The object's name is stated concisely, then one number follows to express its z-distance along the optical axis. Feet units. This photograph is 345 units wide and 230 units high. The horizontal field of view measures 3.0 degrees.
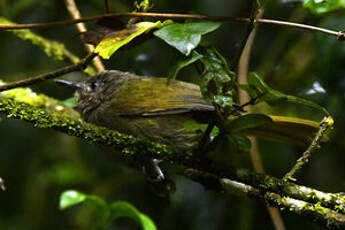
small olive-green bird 14.09
